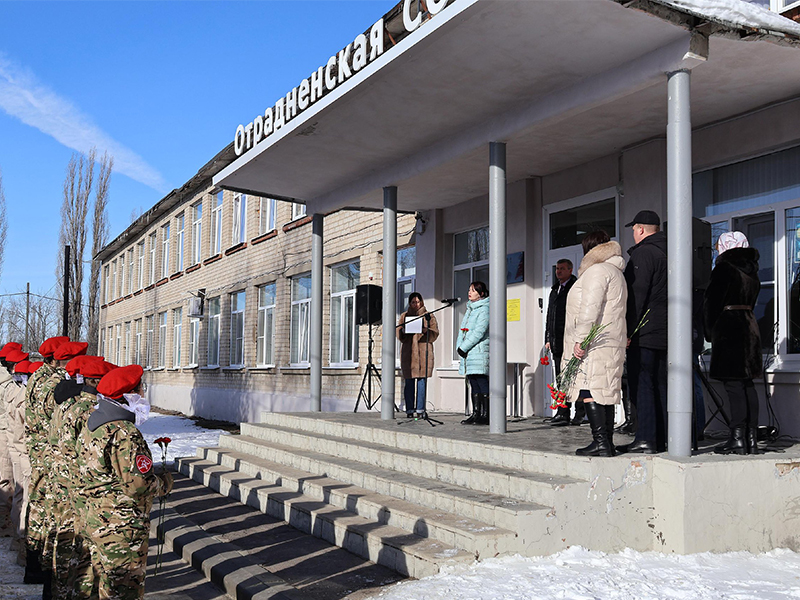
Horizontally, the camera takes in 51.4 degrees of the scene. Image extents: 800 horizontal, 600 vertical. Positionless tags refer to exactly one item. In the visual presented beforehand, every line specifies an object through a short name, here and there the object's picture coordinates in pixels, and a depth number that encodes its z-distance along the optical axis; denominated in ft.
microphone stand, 31.78
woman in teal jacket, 31.14
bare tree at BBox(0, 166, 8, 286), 117.29
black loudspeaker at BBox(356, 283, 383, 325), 39.29
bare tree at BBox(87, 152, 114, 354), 123.95
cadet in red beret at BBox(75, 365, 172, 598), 14.16
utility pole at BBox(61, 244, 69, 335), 83.66
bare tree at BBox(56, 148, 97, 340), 121.60
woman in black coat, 20.94
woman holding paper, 34.40
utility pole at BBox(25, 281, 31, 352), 171.12
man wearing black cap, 20.98
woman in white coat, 20.06
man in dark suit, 29.73
